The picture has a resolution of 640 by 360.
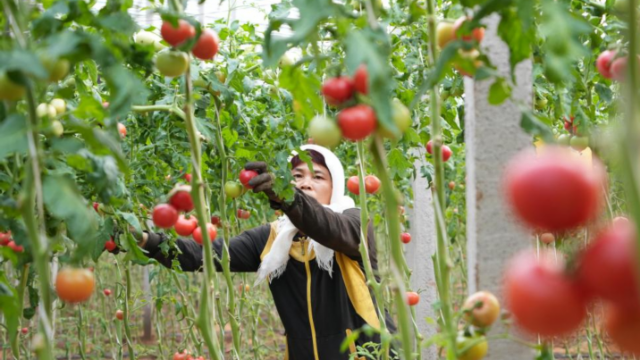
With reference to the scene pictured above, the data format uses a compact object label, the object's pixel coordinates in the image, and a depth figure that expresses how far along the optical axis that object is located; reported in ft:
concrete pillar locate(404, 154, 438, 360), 11.62
